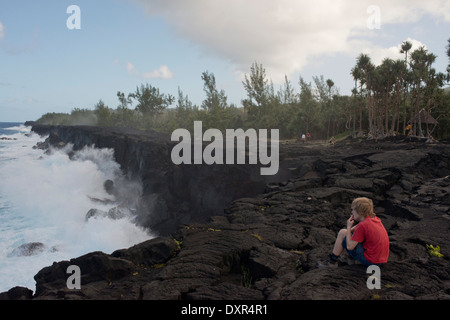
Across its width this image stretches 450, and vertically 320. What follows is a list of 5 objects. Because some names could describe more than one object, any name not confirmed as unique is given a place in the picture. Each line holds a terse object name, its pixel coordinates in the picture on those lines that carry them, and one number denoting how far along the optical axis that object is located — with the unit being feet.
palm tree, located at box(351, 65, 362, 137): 124.77
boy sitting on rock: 17.81
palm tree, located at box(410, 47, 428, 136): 102.68
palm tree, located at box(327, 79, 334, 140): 152.05
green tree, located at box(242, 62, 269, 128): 183.01
